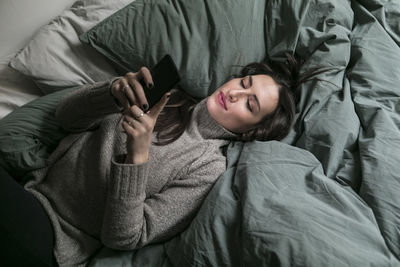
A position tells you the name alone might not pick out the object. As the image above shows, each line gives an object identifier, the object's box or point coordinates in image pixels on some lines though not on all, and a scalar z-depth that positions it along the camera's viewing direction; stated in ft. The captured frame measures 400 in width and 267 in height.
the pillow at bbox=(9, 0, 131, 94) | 3.41
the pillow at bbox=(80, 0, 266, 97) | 3.40
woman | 2.39
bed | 2.20
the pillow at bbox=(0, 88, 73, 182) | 2.83
